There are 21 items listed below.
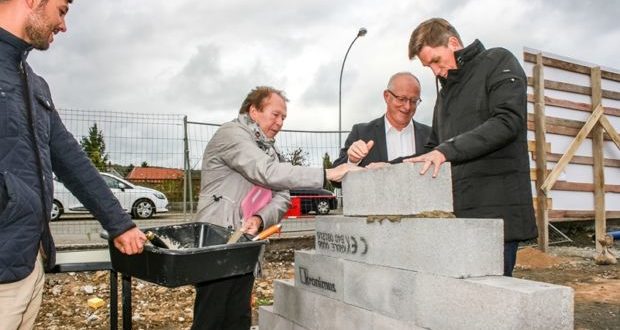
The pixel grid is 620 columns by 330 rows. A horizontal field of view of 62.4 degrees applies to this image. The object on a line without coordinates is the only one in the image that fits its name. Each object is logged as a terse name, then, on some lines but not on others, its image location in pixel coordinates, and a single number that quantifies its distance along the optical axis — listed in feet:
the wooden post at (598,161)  25.85
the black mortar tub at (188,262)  7.02
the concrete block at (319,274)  9.00
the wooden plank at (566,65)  24.51
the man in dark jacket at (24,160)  5.63
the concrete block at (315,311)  8.45
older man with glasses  11.34
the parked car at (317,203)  33.96
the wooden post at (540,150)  24.20
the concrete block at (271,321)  10.75
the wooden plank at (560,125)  24.71
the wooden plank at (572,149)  24.09
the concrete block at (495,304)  5.95
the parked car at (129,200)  27.91
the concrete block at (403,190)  7.40
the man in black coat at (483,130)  7.29
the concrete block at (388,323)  7.31
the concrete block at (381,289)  7.36
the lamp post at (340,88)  59.14
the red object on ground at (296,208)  33.03
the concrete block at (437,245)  6.71
